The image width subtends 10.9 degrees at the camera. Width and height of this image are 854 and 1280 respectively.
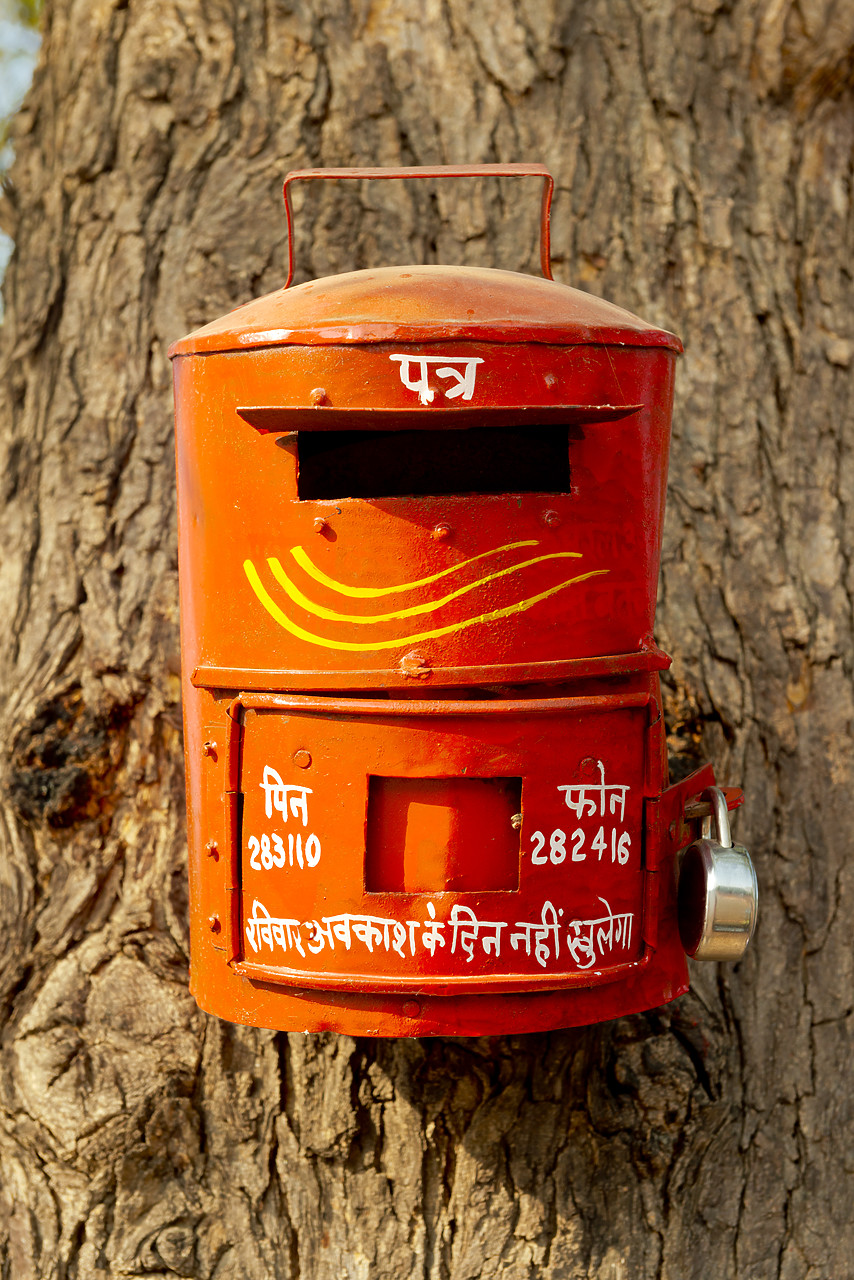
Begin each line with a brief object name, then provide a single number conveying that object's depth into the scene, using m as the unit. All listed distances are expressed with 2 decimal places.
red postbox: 1.76
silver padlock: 1.80
